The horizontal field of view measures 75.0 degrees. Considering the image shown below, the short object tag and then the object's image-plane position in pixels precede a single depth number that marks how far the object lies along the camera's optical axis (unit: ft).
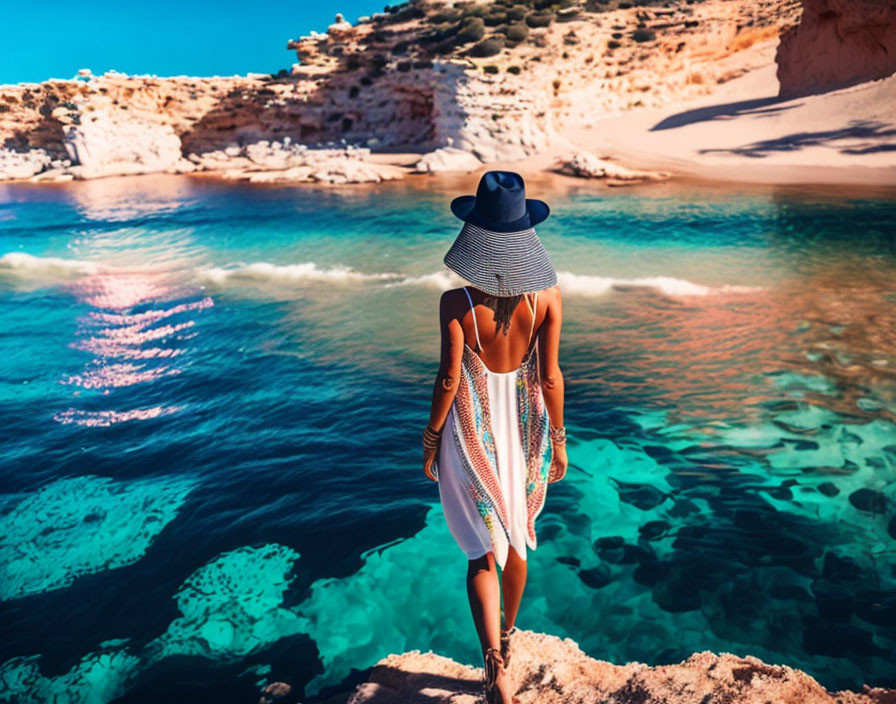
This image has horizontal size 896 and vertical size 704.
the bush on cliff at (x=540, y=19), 118.04
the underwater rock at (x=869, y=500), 13.52
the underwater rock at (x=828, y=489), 14.30
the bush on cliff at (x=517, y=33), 112.00
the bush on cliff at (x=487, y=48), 107.65
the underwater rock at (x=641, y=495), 14.70
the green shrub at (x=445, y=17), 137.08
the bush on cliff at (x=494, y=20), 126.52
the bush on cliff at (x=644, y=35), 108.88
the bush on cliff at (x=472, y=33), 117.08
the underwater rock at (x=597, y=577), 12.19
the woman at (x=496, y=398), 7.25
